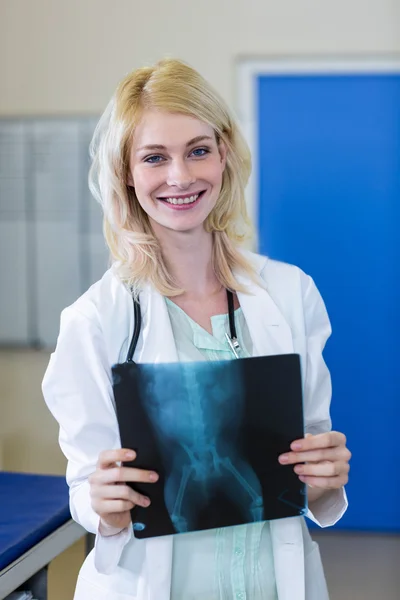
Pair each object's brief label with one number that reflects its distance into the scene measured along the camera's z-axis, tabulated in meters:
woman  1.04
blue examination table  1.56
